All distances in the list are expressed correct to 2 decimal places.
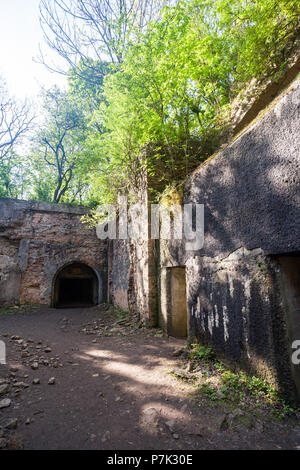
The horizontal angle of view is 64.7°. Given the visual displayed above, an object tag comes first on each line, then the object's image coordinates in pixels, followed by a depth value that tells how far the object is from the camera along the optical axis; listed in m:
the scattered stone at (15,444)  1.80
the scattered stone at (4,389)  2.63
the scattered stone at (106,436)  1.96
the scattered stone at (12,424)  2.06
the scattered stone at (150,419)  2.13
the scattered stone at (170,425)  2.07
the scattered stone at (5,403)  2.39
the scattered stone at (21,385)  2.83
